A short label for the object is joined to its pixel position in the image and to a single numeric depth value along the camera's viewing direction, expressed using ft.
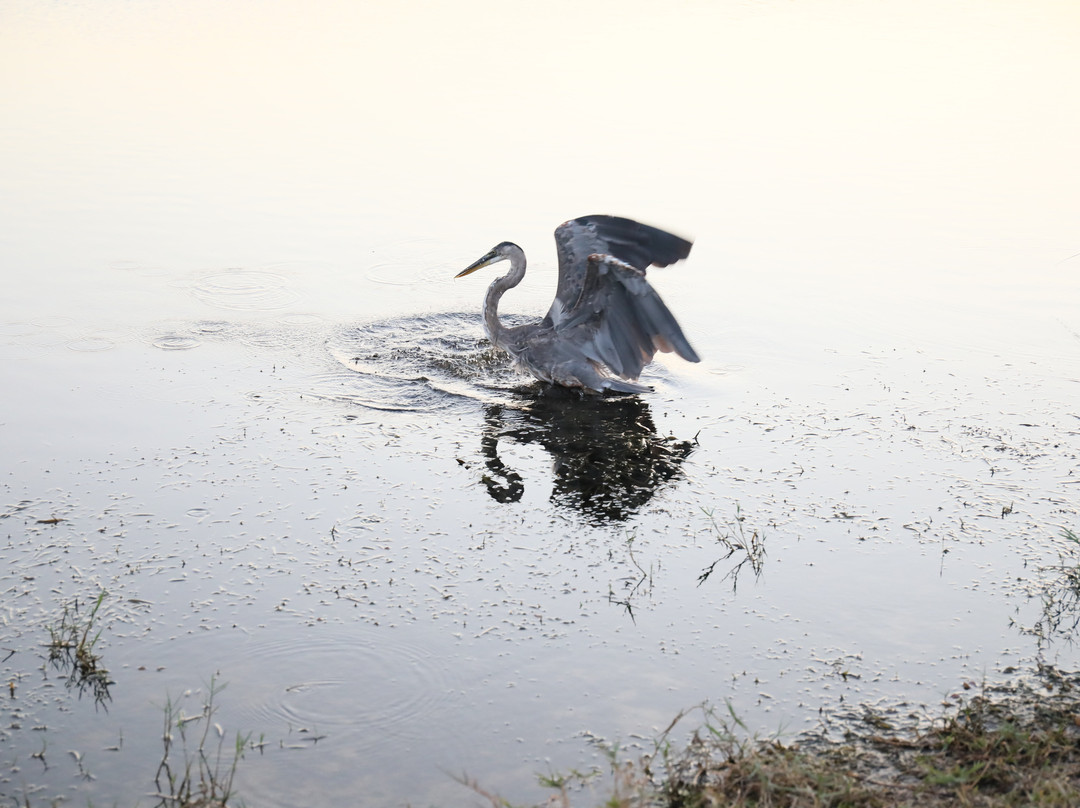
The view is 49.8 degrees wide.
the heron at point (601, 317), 22.70
